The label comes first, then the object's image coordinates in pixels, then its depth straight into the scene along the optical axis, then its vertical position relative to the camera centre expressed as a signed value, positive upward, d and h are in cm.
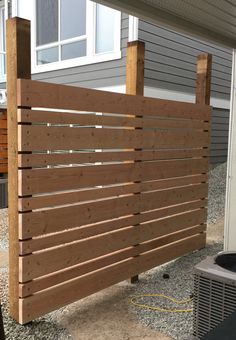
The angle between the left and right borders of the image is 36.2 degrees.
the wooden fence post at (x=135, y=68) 378 +77
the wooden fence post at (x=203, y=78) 493 +88
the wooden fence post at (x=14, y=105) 279 +26
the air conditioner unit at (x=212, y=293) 229 -99
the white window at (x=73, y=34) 720 +234
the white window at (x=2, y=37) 1183 +336
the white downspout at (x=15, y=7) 912 +332
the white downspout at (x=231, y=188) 445 -55
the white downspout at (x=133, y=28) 652 +205
